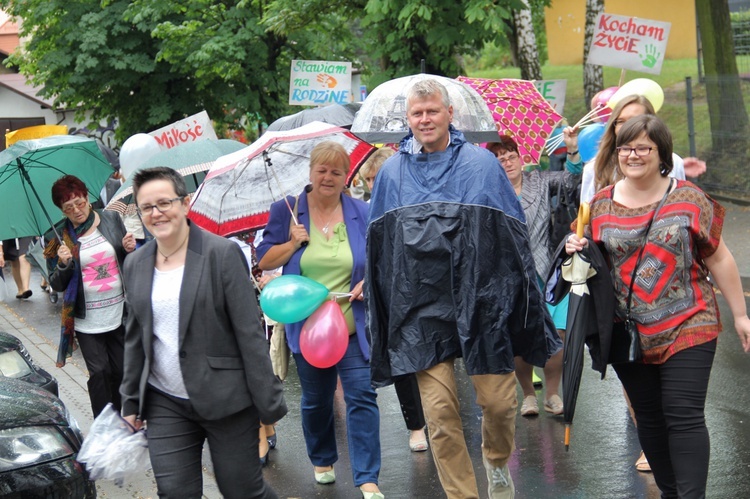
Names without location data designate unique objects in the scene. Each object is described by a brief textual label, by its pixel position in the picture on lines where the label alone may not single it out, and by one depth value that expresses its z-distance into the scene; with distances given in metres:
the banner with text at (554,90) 13.76
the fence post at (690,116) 18.02
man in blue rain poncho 4.77
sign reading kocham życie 11.66
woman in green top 5.83
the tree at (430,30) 13.27
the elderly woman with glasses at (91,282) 6.67
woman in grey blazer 4.41
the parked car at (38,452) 5.04
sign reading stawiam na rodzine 16.64
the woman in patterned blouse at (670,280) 4.60
